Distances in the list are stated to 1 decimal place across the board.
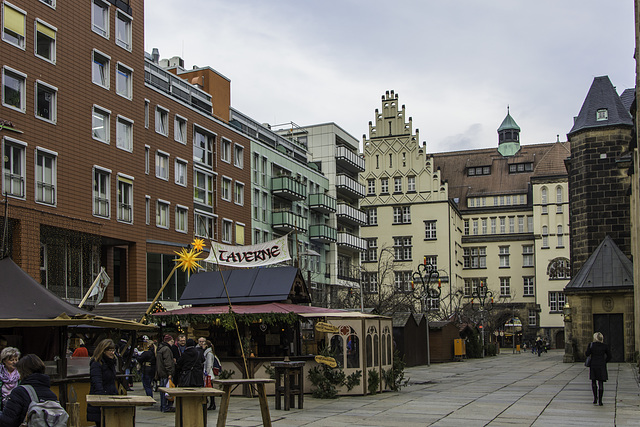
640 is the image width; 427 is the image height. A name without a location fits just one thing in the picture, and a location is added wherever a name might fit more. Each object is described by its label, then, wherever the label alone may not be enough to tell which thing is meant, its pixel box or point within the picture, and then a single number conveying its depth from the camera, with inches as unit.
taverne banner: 924.6
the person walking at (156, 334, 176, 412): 681.6
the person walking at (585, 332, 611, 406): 735.7
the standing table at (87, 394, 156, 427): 368.8
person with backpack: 317.1
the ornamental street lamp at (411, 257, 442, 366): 1628.7
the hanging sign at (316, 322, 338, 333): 818.2
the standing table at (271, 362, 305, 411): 714.2
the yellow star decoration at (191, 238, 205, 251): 839.5
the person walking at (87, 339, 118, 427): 458.6
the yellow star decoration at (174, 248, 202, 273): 784.9
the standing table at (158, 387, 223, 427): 415.5
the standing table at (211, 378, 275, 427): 473.1
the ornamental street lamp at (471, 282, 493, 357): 2616.9
